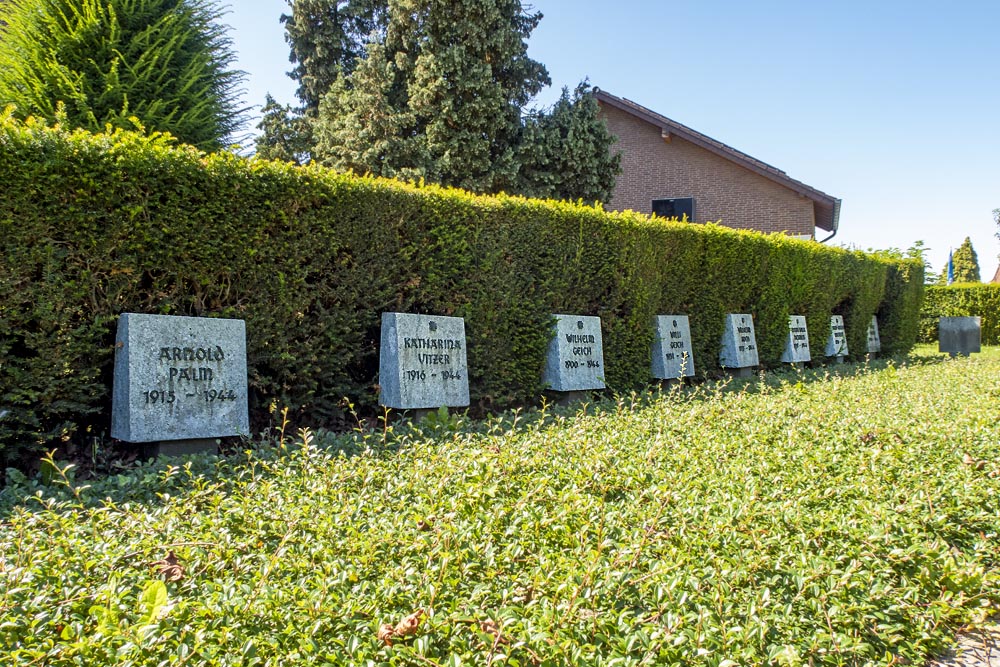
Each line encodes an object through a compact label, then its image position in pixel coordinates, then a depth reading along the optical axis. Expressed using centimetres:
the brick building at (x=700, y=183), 2388
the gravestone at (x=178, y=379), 496
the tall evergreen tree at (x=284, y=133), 2153
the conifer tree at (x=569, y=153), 1783
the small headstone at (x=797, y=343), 1341
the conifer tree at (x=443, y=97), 1700
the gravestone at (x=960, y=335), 1884
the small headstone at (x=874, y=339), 1738
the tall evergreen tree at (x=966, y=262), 6550
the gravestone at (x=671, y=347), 1004
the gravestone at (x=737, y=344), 1162
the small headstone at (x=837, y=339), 1524
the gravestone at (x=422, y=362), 651
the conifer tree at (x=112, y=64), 942
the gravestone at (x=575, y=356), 826
